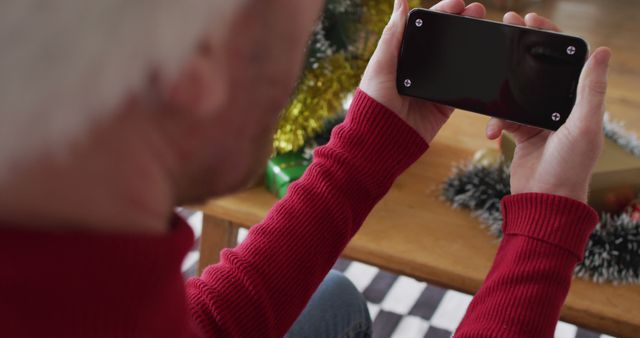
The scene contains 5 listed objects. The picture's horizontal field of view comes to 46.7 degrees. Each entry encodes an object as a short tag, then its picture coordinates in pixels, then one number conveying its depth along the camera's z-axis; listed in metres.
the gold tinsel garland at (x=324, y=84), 1.00
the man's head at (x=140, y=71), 0.26
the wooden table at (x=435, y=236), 0.80
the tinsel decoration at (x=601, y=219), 0.83
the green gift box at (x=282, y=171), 0.95
